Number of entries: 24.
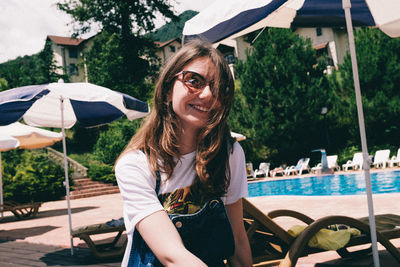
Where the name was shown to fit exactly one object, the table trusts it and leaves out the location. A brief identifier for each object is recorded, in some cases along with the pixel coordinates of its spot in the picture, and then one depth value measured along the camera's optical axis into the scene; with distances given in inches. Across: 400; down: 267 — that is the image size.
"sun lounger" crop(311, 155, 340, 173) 762.2
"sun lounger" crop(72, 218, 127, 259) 188.1
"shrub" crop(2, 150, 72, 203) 642.8
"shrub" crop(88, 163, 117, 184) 800.6
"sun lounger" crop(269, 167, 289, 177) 805.7
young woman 56.4
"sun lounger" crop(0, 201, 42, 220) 405.4
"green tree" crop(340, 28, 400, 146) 810.8
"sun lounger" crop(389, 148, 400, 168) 676.6
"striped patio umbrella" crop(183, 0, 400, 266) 108.0
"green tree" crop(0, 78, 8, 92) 1220.5
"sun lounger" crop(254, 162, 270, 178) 832.9
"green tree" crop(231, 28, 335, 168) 844.0
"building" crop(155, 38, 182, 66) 1998.6
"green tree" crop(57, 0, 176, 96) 1082.1
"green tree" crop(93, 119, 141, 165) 912.7
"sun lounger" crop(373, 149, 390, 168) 695.1
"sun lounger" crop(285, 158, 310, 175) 788.4
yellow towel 114.8
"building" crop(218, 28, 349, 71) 1371.8
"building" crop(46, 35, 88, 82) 1975.9
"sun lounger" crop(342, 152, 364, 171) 728.3
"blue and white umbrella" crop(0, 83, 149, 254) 190.4
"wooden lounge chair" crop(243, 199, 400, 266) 108.7
